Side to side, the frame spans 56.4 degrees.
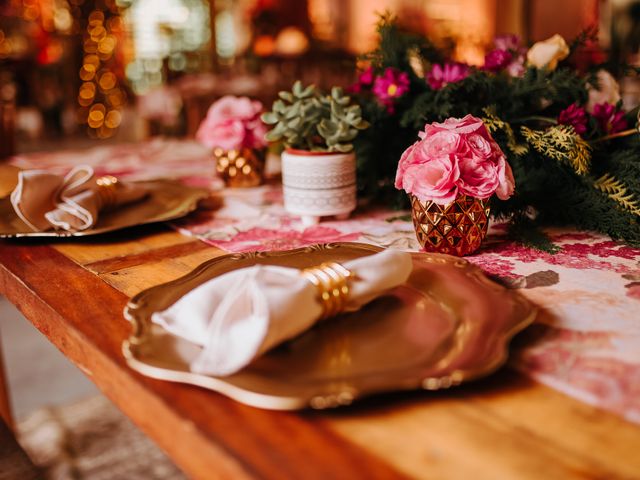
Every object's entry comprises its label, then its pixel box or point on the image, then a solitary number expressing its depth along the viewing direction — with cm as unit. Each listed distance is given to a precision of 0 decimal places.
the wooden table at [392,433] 38
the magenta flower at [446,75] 94
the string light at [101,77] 696
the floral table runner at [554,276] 48
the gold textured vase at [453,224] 74
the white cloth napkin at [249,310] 45
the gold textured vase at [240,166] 123
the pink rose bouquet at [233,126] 120
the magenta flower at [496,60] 98
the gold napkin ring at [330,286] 51
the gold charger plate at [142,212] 90
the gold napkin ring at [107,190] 98
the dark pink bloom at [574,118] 85
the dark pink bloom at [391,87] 97
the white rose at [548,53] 97
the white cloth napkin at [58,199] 88
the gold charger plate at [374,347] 43
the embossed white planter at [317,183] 92
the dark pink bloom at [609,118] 91
